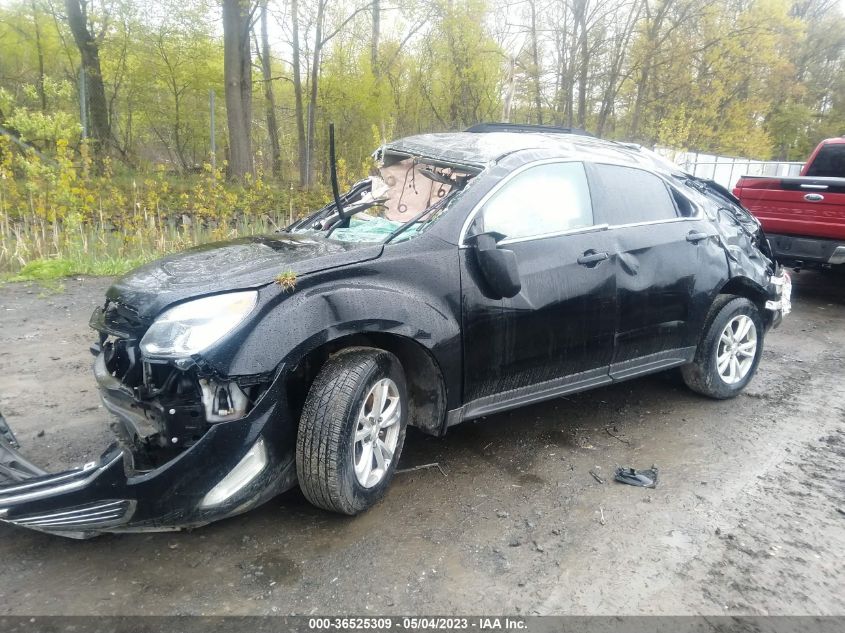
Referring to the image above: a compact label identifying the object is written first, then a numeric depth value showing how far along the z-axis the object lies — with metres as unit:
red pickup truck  7.26
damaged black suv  2.51
